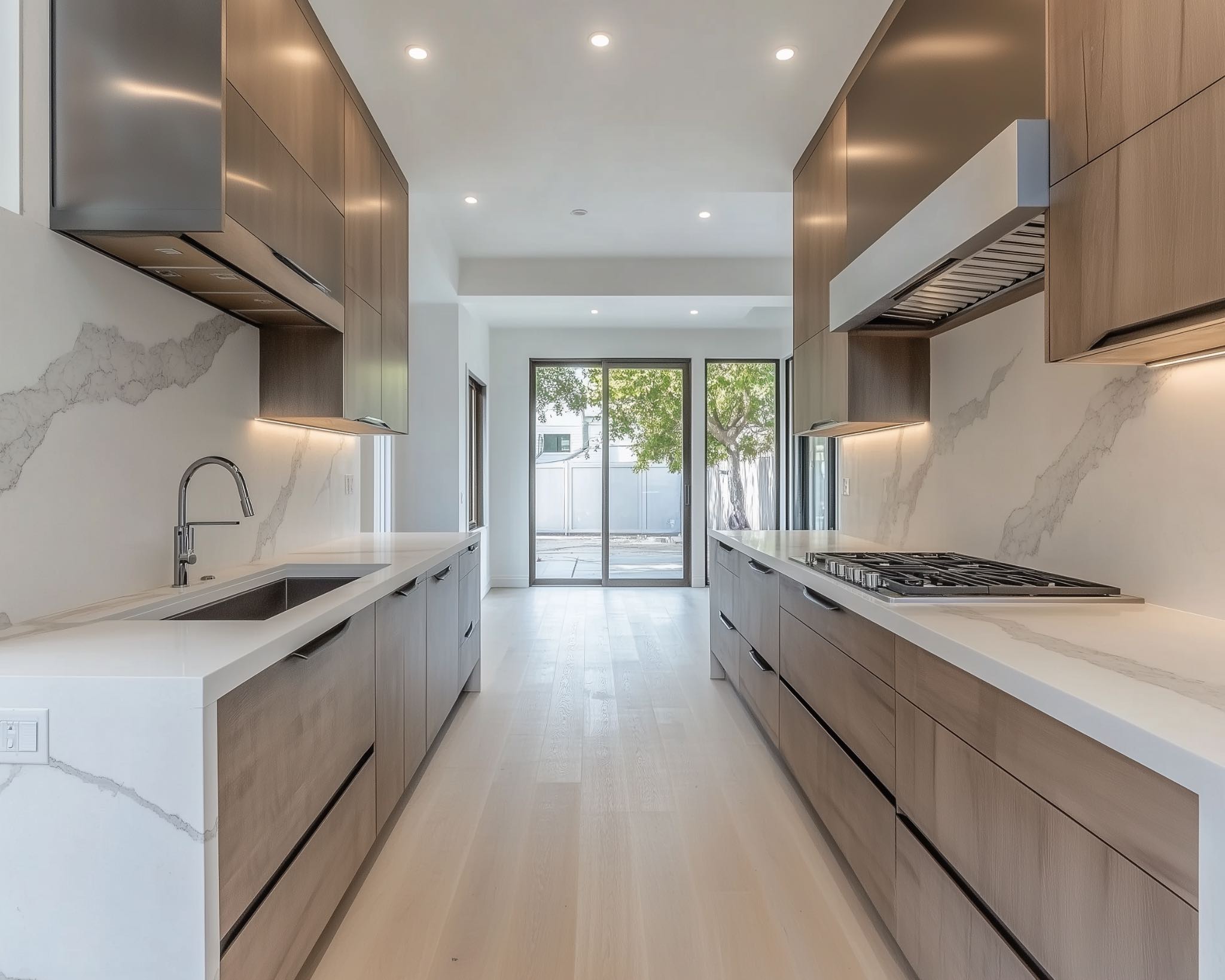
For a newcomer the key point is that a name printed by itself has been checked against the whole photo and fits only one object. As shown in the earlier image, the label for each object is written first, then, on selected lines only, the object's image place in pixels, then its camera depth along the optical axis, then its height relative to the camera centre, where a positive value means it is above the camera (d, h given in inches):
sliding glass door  281.4 +8.8
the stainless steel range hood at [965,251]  56.0 +23.5
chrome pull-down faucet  73.3 -4.6
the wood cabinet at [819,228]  108.9 +44.0
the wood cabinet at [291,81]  68.9 +45.7
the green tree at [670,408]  280.2 +33.5
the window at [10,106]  57.7 +31.4
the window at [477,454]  252.7 +13.9
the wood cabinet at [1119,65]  42.4 +28.3
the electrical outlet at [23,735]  41.4 -14.2
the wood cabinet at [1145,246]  41.8 +16.4
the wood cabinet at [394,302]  126.3 +35.2
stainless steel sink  75.2 -12.9
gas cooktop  63.4 -8.3
